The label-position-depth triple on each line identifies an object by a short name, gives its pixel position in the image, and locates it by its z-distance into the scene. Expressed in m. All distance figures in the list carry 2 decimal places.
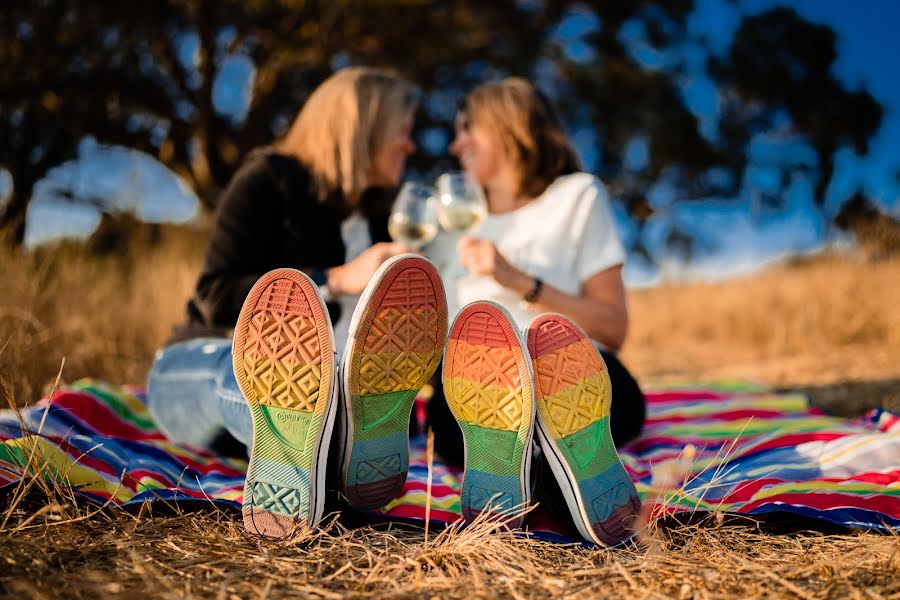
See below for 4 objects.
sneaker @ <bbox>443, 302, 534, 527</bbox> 1.19
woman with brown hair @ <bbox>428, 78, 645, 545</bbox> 1.19
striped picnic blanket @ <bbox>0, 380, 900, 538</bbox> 1.34
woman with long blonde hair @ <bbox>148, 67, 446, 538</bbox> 1.17
